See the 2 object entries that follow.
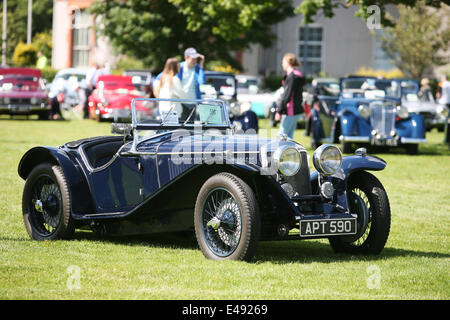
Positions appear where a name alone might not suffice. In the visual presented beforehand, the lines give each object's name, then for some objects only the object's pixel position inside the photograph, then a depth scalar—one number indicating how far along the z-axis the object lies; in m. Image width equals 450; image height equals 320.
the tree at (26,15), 61.66
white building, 43.72
